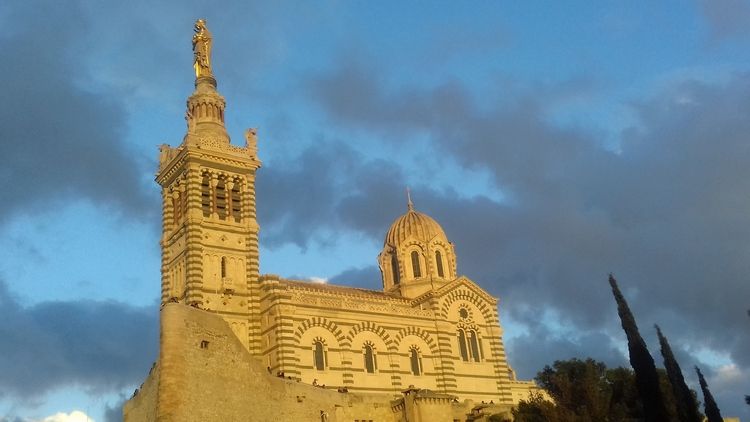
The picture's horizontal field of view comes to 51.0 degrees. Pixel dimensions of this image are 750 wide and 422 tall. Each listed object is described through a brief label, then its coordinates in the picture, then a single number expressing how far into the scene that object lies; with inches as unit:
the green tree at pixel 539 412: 1455.5
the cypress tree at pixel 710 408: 1626.5
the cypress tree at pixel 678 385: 1557.6
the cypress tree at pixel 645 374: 1433.3
